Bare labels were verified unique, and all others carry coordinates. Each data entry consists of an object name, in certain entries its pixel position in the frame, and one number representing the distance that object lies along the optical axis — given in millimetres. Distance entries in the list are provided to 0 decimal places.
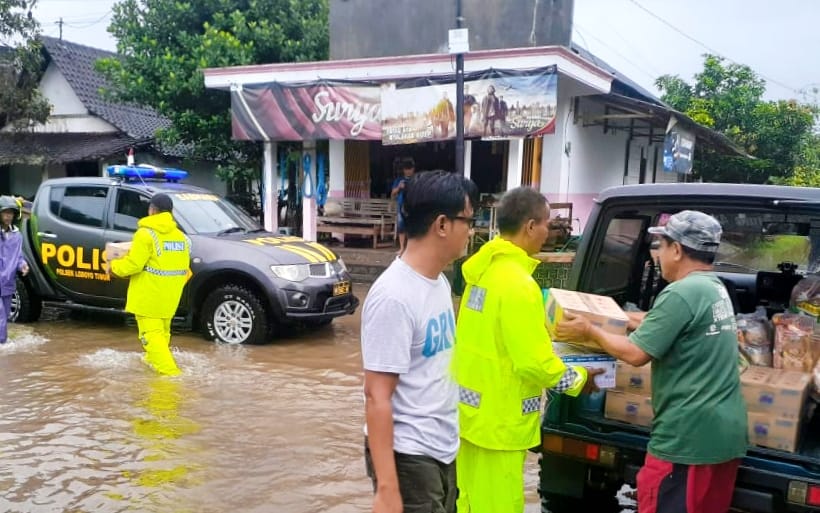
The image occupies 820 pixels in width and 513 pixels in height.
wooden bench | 13523
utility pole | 9055
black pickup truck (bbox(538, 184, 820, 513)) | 2654
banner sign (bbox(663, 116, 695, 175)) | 13107
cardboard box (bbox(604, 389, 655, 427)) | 3014
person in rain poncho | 7105
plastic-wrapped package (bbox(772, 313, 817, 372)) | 3047
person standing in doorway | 14016
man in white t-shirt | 2020
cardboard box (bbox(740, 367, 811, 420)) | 2707
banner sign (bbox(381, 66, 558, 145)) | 10820
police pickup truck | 7316
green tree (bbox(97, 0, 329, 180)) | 14336
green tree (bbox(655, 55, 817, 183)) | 20312
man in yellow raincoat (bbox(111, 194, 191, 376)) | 5887
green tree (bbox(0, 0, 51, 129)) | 16672
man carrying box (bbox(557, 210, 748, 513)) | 2506
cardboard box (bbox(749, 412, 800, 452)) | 2711
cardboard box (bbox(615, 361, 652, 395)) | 3051
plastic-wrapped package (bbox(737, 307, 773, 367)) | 3152
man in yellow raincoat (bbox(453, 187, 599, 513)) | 2586
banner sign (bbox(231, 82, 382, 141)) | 12258
